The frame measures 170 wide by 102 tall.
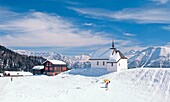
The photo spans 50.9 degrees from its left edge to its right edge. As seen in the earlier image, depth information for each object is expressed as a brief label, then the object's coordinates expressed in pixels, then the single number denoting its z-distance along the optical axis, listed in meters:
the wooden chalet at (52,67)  70.88
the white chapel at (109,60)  52.45
